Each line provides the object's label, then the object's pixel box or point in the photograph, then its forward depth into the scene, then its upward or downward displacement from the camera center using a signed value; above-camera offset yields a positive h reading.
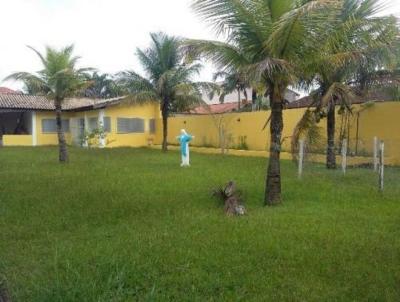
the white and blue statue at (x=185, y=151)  17.39 -0.75
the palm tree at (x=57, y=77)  18.04 +2.08
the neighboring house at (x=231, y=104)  37.93 +2.29
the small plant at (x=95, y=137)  28.44 -0.35
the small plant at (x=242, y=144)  23.66 -0.71
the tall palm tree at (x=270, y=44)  8.36 +1.63
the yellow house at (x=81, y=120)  30.52 +0.74
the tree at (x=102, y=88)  52.94 +4.92
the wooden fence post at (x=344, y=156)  13.20 -0.76
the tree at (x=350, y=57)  9.16 +1.71
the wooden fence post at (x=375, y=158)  12.78 -0.83
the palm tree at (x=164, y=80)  24.89 +2.78
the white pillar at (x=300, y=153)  12.96 -0.65
